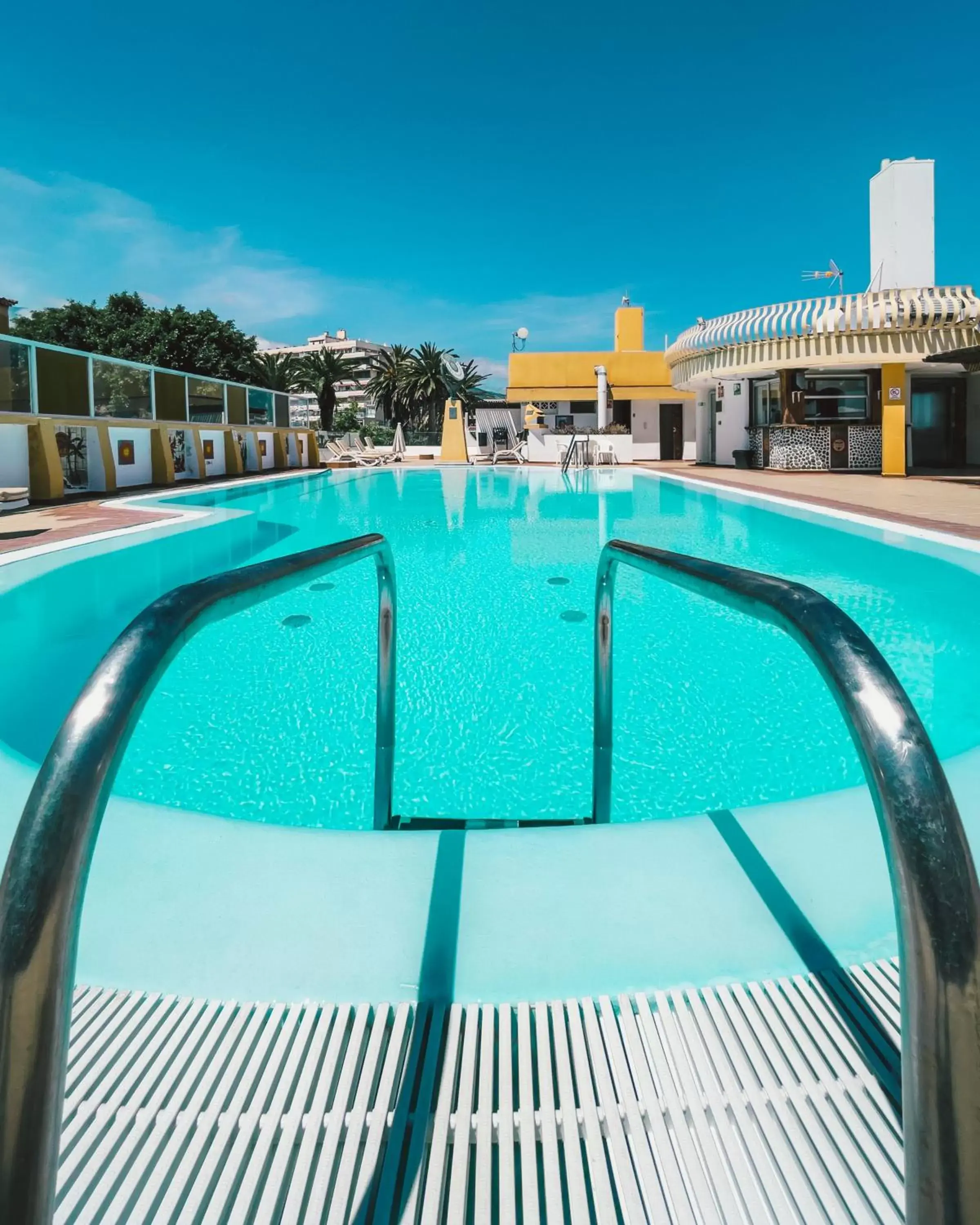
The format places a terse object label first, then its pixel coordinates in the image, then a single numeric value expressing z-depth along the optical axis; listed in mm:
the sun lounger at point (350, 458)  32125
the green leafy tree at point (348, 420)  49969
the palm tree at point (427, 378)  50469
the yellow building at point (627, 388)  35125
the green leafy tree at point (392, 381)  51375
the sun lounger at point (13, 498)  13125
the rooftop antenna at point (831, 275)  25625
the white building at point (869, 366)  19172
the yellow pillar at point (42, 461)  15422
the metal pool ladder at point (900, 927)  759
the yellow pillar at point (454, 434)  34156
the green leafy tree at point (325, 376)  44562
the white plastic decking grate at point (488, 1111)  1177
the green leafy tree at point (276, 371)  45750
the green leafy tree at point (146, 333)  46062
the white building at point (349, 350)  98188
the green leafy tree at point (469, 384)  52094
